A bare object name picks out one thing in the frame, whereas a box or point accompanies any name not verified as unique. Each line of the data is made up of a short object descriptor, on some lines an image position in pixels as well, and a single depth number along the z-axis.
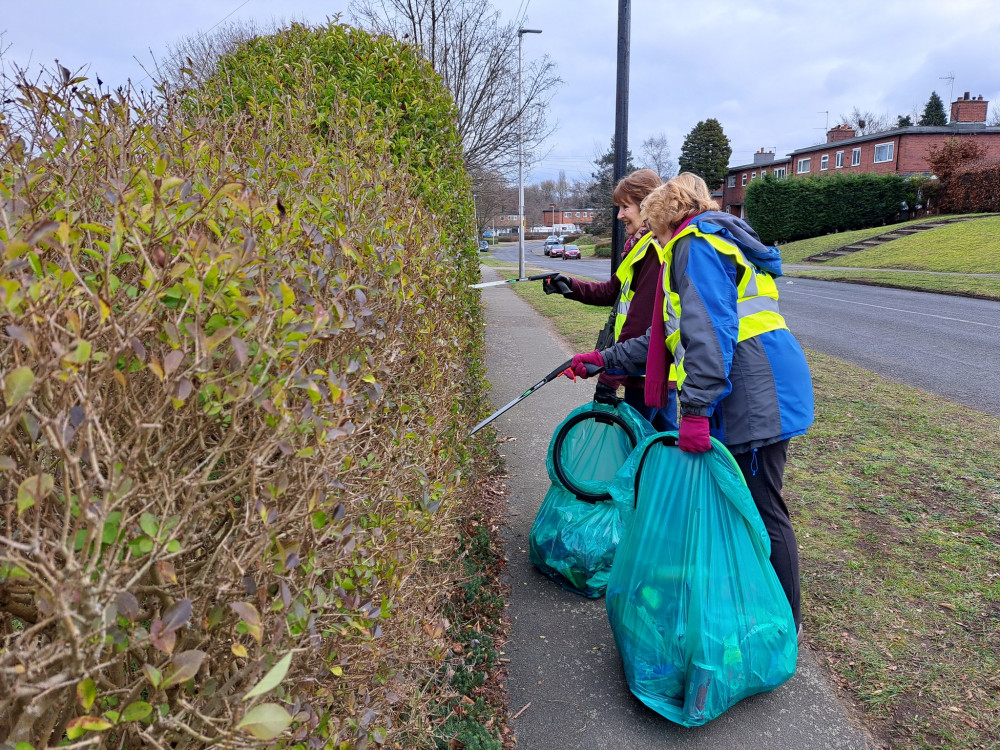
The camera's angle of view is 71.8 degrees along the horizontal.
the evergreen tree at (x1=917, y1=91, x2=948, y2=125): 58.25
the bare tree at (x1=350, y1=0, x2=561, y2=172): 10.59
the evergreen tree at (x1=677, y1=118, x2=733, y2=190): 55.97
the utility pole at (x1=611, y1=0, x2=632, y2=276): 6.50
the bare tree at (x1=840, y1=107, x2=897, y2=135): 64.61
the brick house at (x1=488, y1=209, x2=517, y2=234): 100.12
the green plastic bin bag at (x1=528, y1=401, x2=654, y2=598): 3.32
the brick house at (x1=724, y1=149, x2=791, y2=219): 54.19
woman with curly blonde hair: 2.51
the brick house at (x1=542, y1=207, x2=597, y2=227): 117.79
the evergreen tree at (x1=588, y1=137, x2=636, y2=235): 63.03
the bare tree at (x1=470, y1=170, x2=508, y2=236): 17.11
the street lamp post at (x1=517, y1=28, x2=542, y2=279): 14.51
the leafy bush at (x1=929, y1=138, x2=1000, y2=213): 31.88
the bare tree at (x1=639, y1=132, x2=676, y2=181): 63.89
